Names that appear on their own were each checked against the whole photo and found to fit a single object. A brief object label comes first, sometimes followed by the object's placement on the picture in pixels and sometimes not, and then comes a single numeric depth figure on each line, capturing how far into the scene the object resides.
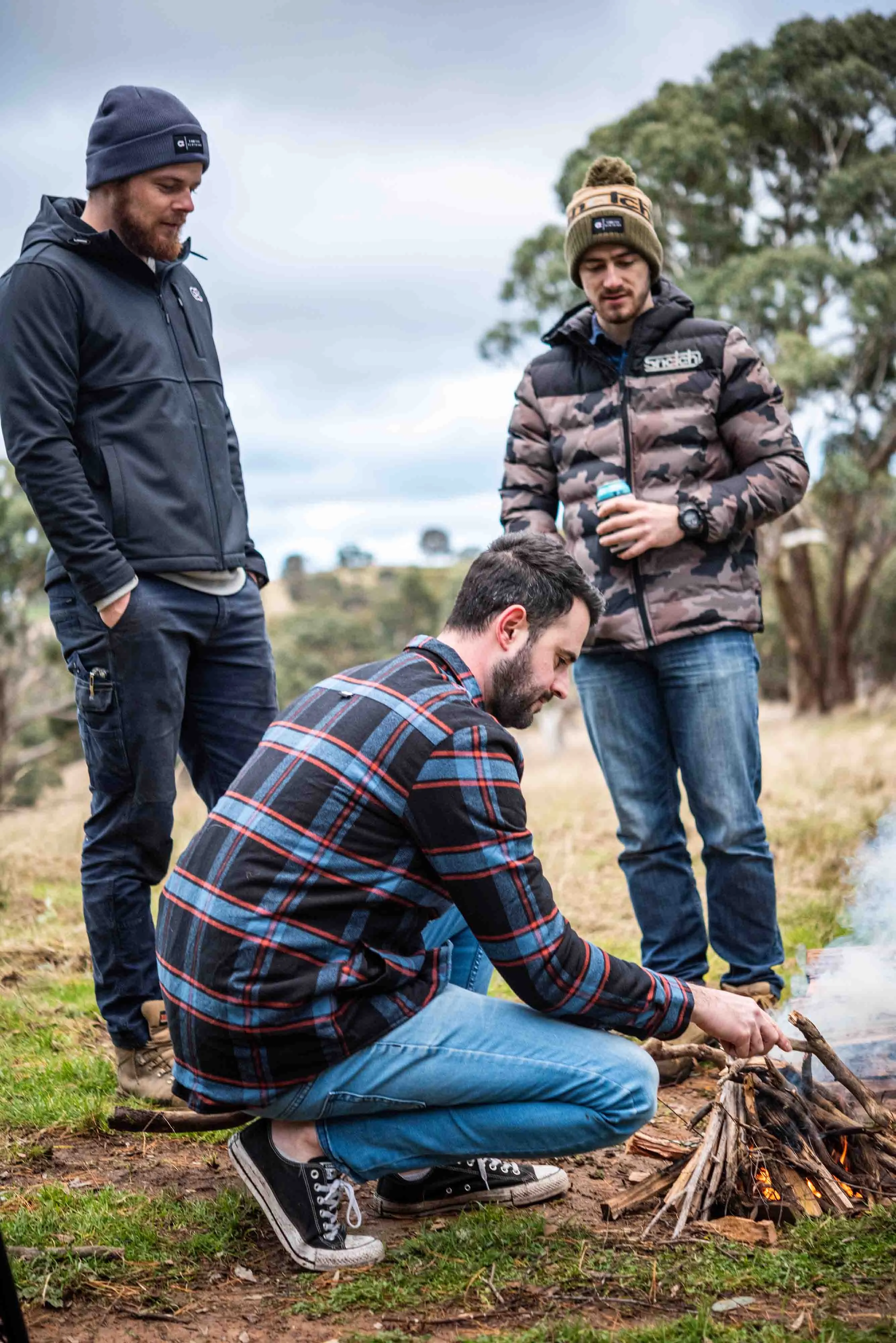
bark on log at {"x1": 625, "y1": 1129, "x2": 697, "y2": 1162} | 2.90
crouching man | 2.34
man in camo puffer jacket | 3.72
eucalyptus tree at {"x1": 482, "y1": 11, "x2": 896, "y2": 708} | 18.42
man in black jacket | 3.18
